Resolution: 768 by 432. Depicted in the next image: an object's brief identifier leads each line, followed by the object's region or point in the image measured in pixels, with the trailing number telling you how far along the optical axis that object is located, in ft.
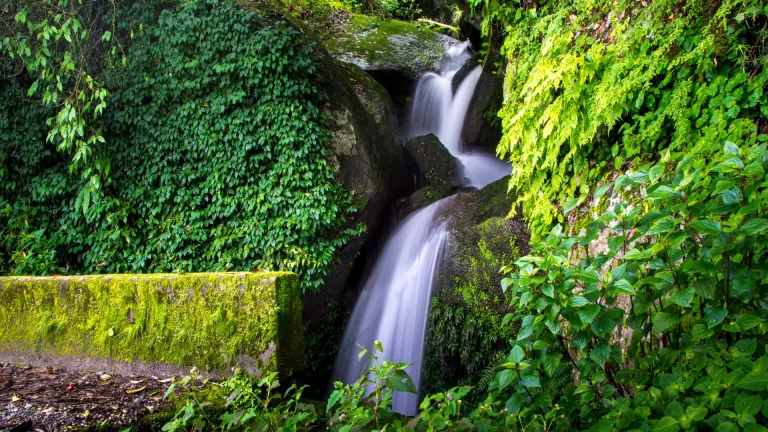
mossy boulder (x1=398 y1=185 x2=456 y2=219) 22.63
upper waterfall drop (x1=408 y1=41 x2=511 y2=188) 27.90
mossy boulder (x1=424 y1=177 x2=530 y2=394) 16.57
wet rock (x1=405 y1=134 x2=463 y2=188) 26.20
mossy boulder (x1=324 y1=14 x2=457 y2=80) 33.78
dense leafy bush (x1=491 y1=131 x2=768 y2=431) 5.65
